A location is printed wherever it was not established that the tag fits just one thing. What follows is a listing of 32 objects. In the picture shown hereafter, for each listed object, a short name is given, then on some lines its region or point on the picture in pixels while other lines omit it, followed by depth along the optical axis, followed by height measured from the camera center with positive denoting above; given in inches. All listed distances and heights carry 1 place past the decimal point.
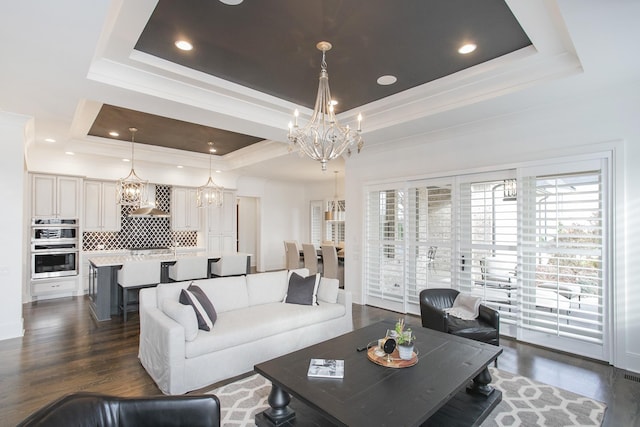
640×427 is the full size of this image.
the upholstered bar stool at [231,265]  239.6 -38.8
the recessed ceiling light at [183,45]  118.2 +63.3
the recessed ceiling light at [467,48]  120.3 +63.2
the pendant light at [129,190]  243.3 +18.9
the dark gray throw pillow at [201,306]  122.3 -36.0
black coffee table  73.0 -44.4
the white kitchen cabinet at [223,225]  342.6 -11.5
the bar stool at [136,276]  193.7 -37.6
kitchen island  197.5 -43.3
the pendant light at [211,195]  287.3 +18.3
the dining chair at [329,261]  289.3 -42.8
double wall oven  246.2 -25.8
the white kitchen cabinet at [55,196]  248.8 +14.8
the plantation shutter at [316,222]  425.1 -10.1
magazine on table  87.7 -43.3
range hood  261.3 +2.2
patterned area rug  97.0 -62.3
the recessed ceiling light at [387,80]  145.9 +62.2
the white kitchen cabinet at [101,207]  274.8 +6.8
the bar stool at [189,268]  214.7 -36.8
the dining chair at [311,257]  311.9 -42.2
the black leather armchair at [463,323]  134.3 -47.2
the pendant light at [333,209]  358.3 +5.8
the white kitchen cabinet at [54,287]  245.0 -57.0
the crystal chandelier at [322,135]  115.3 +29.5
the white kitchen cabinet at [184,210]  322.0 +4.7
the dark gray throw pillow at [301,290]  164.2 -39.3
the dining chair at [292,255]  330.6 -42.0
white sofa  111.0 -45.9
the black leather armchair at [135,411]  56.0 -37.1
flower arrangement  98.0 -37.7
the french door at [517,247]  141.3 -17.3
